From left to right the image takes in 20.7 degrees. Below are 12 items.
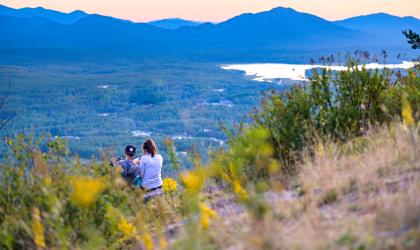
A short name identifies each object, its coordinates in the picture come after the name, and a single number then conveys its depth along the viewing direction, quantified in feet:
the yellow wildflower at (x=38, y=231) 23.52
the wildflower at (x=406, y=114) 27.27
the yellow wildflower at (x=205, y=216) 25.38
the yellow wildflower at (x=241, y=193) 25.30
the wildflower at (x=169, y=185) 54.63
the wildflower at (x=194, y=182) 26.80
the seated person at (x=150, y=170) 56.54
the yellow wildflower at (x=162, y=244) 22.85
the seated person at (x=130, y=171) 58.34
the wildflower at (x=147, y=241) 23.22
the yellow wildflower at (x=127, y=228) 27.59
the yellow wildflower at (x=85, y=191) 24.00
